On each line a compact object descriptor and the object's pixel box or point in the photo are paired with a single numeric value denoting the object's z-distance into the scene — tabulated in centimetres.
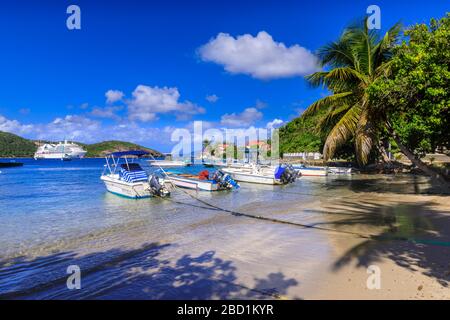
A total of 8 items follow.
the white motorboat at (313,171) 3239
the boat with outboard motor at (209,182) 2123
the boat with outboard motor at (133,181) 1792
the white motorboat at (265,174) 2547
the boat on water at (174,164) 7318
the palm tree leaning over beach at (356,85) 1562
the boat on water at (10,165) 7051
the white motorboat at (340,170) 3178
